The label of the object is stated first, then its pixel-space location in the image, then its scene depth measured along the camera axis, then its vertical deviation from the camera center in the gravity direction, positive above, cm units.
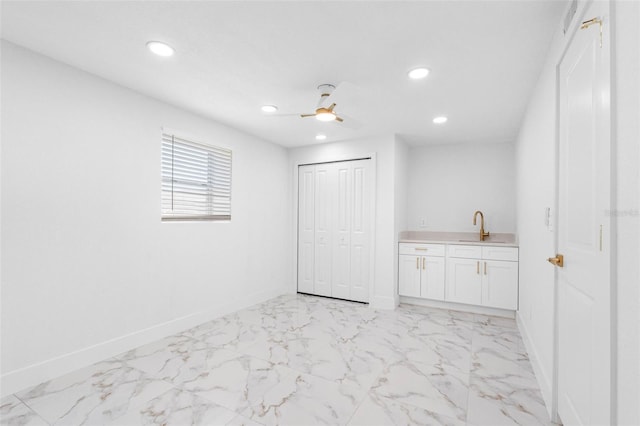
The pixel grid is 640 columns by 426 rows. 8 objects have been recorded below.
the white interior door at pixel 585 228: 119 -4
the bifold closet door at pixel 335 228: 455 -20
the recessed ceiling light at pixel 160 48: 213 +118
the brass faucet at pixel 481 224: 452 -11
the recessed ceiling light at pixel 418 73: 246 +116
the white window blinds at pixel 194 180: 329 +40
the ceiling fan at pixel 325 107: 269 +96
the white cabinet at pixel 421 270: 431 -76
